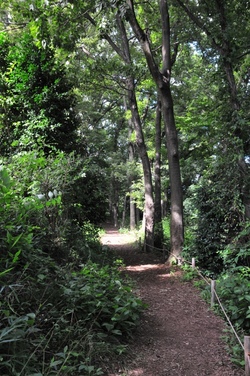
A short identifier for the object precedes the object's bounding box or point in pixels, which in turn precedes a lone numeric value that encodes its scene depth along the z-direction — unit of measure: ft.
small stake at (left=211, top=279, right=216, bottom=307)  18.03
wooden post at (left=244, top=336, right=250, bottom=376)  10.28
